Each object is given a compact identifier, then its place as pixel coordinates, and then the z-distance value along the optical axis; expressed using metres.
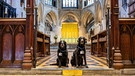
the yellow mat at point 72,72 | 2.60
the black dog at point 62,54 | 2.88
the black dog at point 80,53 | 2.83
